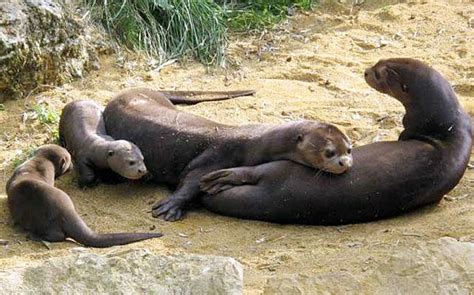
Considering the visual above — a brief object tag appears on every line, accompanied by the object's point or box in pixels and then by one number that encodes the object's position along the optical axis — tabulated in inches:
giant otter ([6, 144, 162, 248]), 466.0
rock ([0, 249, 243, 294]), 354.9
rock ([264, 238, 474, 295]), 362.6
